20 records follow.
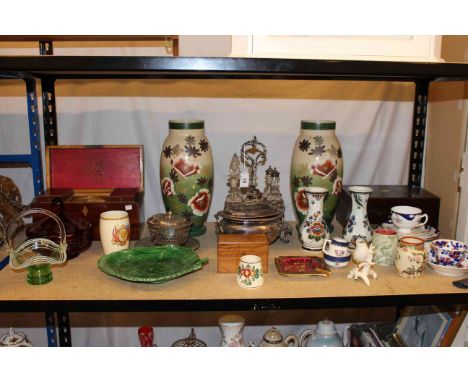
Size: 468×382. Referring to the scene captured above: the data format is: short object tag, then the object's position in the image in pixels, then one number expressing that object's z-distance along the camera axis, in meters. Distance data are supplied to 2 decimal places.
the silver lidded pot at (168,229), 1.16
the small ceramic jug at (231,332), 1.25
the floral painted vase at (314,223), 1.19
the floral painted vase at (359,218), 1.20
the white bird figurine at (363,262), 1.04
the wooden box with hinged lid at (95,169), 1.32
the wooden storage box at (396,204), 1.28
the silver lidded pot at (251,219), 1.17
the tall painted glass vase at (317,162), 1.25
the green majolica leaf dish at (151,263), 1.02
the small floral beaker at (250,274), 1.00
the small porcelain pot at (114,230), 1.13
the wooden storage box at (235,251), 1.07
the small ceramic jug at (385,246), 1.12
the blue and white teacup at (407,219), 1.19
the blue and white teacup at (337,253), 1.10
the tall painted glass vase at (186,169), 1.23
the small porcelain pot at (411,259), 1.04
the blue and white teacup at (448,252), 1.09
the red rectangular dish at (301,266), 1.06
